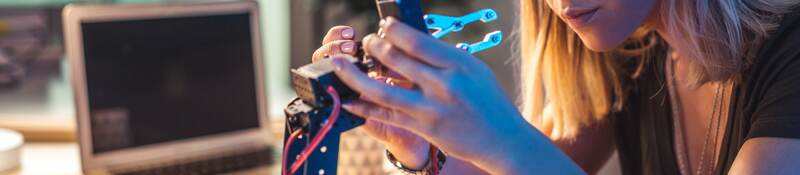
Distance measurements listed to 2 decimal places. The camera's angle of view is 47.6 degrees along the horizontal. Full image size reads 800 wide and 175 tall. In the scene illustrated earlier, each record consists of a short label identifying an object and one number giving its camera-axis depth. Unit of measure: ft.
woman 1.87
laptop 3.93
